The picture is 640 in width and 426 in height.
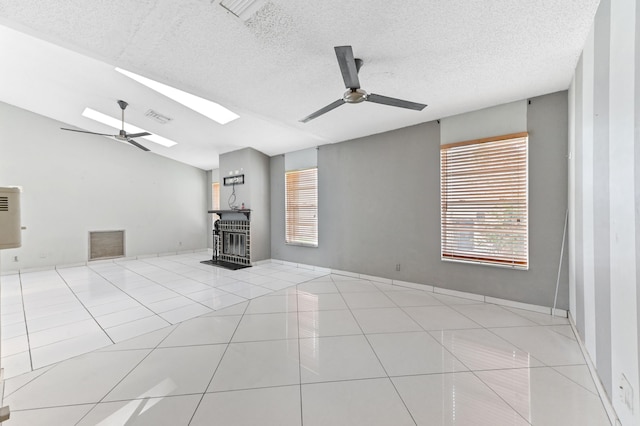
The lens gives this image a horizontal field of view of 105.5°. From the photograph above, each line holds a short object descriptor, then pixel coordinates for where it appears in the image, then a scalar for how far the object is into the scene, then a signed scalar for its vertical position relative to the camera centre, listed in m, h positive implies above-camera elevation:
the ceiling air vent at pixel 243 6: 1.83 +1.57
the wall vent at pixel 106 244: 6.19 -0.85
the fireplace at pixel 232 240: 5.91 -0.74
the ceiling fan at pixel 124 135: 4.26 +1.41
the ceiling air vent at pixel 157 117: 4.48 +1.80
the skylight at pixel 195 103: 3.65 +1.87
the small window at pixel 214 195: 8.37 +0.55
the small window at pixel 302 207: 5.37 +0.08
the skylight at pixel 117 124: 5.16 +2.02
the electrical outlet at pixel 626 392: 1.27 -1.00
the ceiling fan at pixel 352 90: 1.86 +1.15
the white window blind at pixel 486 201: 3.09 +0.11
